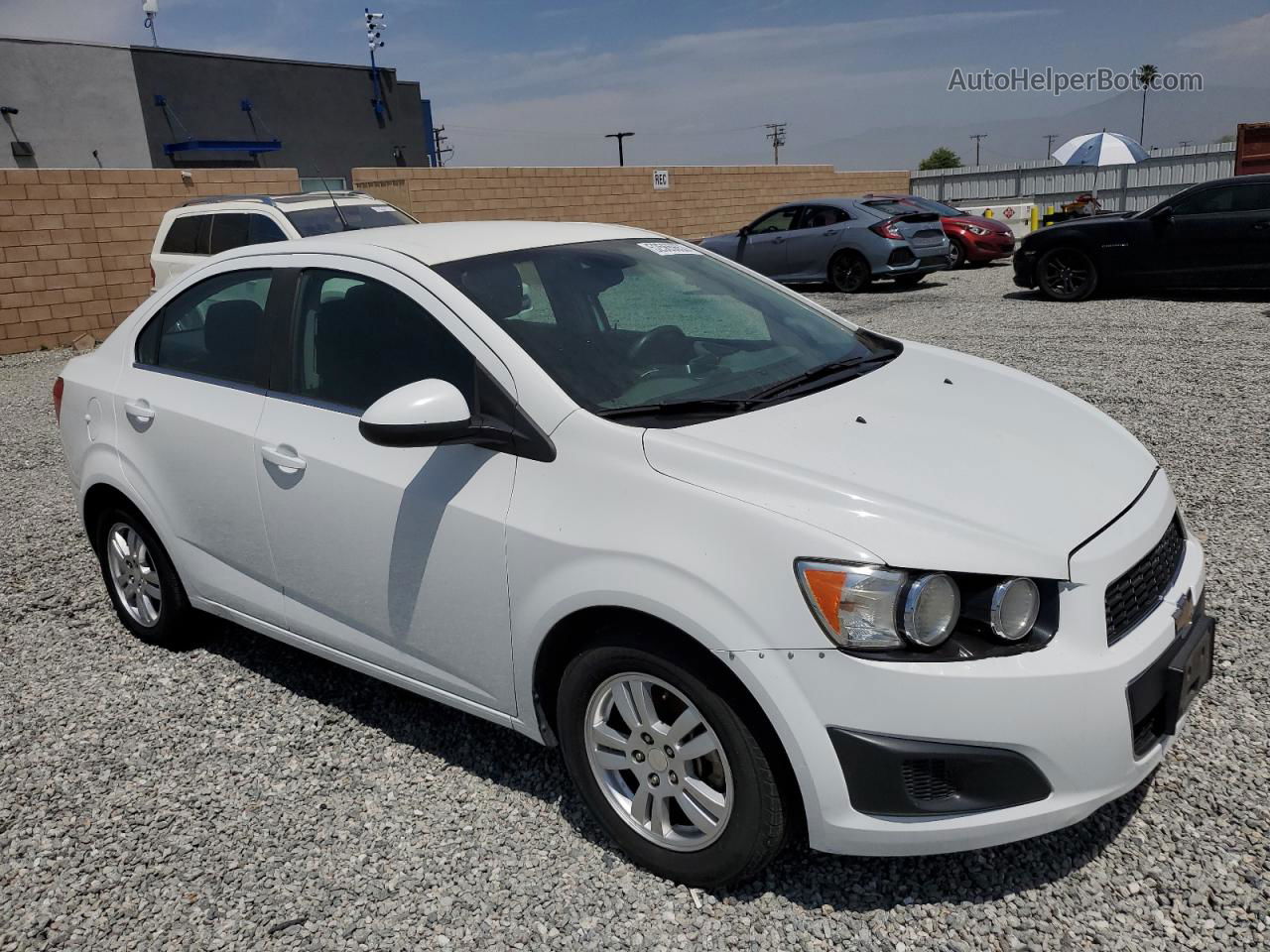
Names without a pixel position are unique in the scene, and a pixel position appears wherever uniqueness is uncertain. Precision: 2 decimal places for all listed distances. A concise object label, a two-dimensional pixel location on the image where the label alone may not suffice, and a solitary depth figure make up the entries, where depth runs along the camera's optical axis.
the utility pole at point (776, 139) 86.78
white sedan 2.20
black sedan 11.38
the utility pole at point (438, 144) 46.33
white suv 10.70
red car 17.97
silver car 14.92
